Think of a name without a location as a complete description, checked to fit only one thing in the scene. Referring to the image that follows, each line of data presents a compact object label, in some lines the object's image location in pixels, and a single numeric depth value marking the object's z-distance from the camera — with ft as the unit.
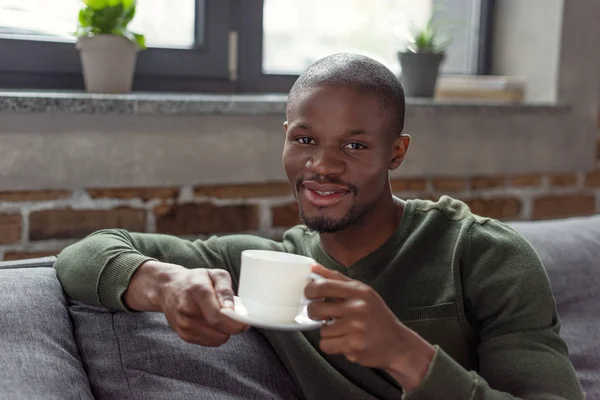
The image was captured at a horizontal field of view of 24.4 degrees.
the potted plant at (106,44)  7.64
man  5.74
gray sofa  5.96
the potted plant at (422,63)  8.59
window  7.90
